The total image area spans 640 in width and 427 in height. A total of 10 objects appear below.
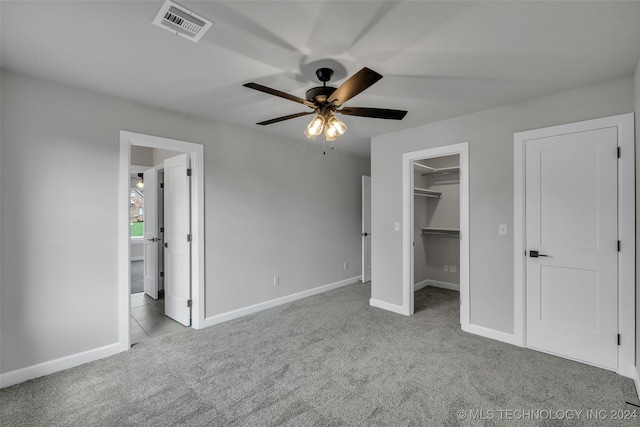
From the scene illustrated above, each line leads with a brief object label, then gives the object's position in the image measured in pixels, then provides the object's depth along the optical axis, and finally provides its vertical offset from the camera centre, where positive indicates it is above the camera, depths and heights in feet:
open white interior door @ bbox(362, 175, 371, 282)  17.37 -0.77
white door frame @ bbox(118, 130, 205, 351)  9.41 -0.41
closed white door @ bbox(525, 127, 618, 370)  8.25 -1.01
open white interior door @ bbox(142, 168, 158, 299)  15.40 -1.21
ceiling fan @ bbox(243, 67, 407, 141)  6.31 +2.59
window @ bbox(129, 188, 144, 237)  29.27 +0.09
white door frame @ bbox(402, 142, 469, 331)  10.95 -0.40
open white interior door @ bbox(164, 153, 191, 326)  11.62 -1.06
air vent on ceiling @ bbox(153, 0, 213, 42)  5.31 +3.70
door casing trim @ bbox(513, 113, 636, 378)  7.86 -0.62
